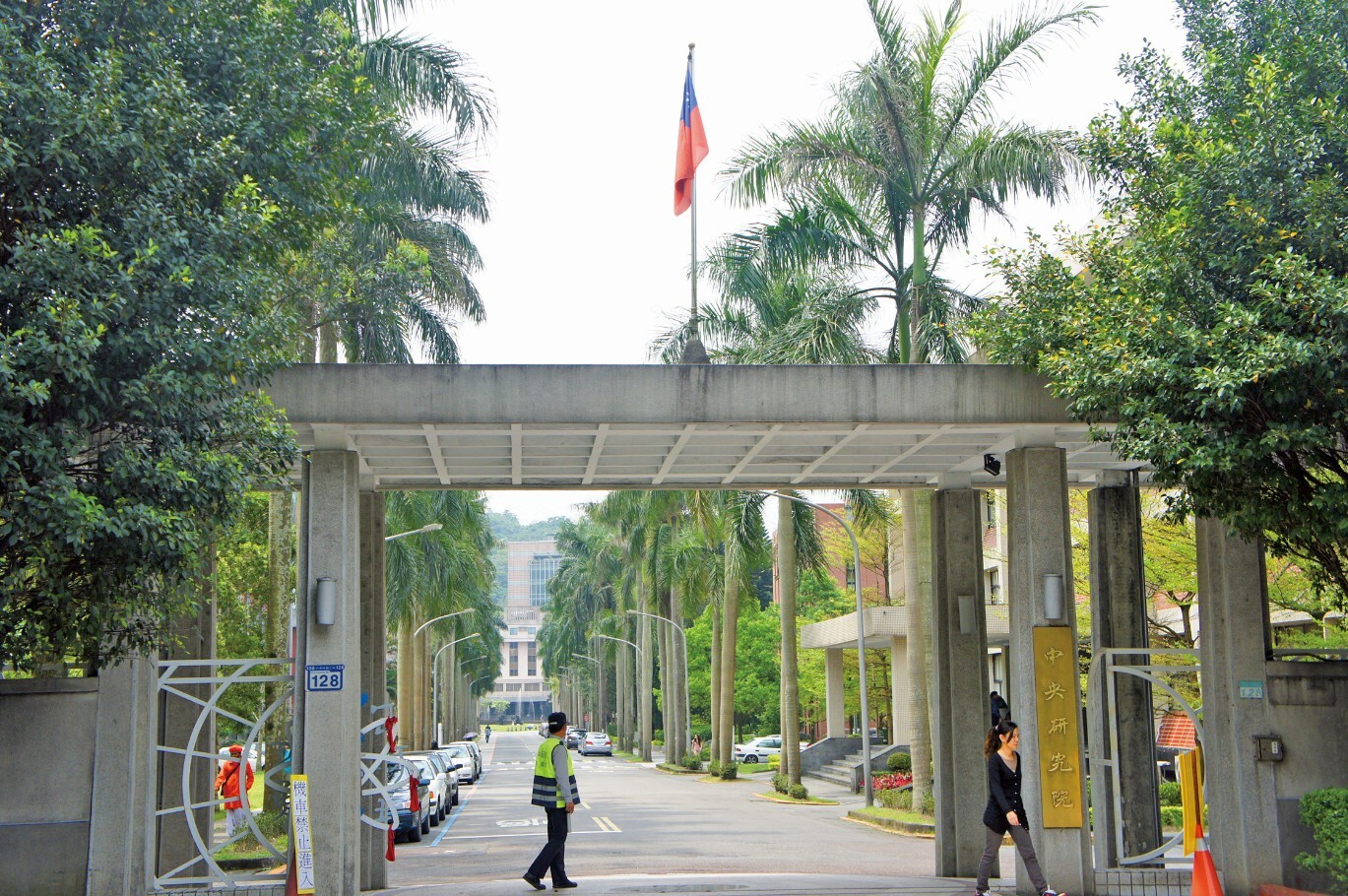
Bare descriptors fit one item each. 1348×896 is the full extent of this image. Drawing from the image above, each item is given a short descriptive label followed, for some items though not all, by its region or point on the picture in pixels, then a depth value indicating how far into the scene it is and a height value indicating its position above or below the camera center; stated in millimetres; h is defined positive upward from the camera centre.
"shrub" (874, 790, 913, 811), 28938 -4085
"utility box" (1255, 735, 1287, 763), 12469 -1348
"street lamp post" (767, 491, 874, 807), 29823 -2688
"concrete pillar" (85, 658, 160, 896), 11688 -1424
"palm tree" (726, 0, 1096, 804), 22688 +7736
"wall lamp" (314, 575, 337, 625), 12359 +231
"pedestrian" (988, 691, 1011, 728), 15508 -1116
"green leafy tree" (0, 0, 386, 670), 8656 +2200
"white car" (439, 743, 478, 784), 42812 -4570
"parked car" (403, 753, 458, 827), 27297 -3403
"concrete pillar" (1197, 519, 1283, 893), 12484 -954
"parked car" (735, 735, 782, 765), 62719 -6417
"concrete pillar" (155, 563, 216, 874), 13836 -1202
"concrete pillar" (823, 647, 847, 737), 53781 -3023
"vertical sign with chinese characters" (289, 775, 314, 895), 11453 -1860
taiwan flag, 16094 +5682
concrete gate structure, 11883 +1687
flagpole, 13695 +2804
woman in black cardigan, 11281 -1632
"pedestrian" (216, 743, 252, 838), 18938 -2560
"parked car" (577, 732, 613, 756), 76750 -7118
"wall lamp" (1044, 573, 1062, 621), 12930 +139
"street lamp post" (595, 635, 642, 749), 85906 -6173
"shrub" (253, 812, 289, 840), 21062 -3115
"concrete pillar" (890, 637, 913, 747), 46562 -2719
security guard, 12750 -1650
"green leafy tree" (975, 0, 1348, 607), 10219 +2495
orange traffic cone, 10655 -2149
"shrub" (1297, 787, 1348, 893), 11138 -1932
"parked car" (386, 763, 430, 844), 22875 -3184
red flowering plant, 33344 -4278
